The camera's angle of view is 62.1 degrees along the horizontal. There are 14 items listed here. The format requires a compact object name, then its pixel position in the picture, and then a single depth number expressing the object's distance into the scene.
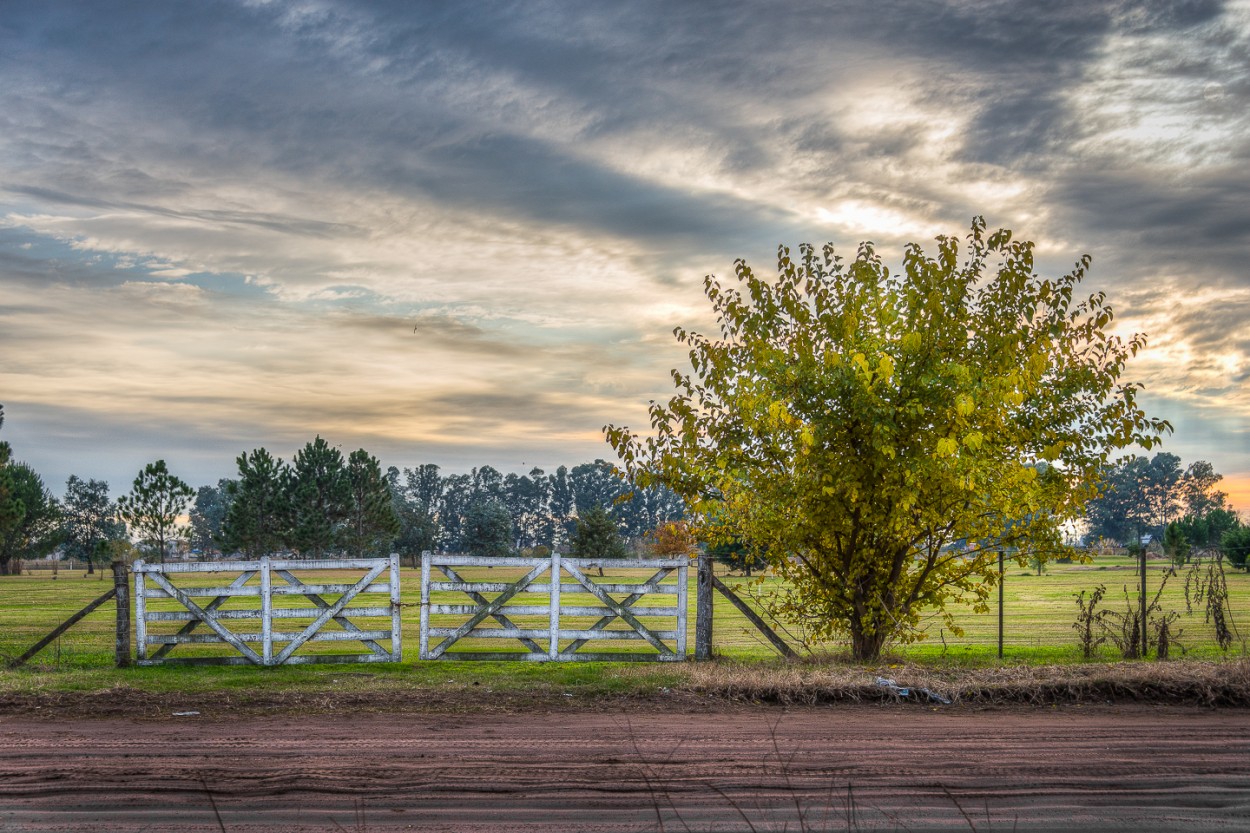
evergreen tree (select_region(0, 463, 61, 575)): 81.51
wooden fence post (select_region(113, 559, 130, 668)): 16.27
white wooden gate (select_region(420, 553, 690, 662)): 16.56
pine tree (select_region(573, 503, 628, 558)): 55.88
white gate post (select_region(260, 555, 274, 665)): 16.38
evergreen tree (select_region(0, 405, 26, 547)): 53.81
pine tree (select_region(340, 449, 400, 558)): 68.12
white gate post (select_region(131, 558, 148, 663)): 16.39
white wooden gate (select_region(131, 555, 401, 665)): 16.25
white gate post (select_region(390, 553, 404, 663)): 16.59
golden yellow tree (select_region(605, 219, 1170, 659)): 14.85
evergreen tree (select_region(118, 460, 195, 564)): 61.97
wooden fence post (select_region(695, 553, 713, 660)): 16.62
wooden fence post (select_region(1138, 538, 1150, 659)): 16.88
